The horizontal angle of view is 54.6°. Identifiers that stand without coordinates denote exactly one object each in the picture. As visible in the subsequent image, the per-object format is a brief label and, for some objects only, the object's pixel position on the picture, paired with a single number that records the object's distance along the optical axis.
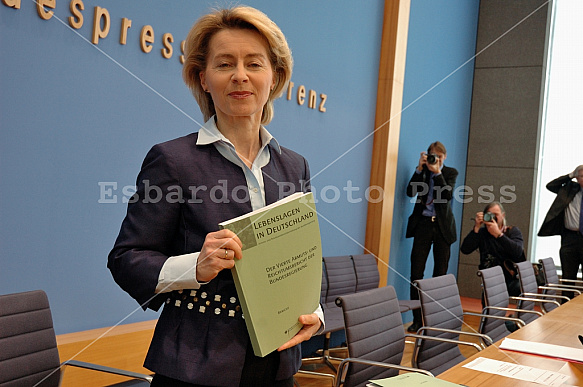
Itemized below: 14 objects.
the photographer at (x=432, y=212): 5.57
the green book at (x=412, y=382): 1.29
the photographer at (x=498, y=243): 4.98
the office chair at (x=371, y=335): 2.11
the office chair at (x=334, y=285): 3.87
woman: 1.02
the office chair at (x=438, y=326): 2.60
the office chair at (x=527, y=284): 4.04
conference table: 1.51
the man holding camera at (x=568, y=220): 5.96
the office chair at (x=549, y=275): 4.71
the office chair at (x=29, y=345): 1.71
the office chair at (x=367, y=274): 4.37
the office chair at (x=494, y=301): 3.27
